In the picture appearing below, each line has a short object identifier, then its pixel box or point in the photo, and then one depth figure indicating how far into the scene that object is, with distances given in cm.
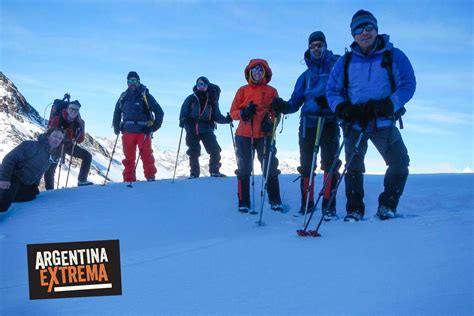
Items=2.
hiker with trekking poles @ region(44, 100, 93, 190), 929
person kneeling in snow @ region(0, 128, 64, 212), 626
